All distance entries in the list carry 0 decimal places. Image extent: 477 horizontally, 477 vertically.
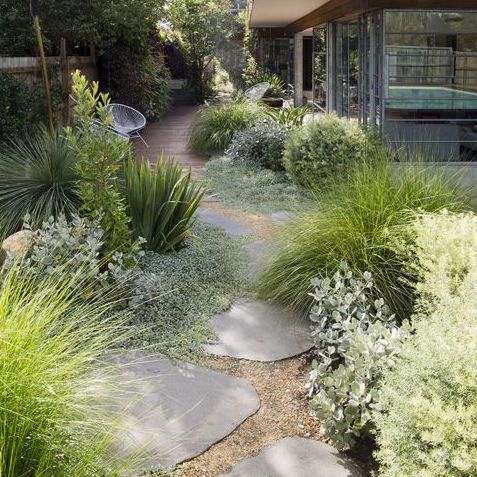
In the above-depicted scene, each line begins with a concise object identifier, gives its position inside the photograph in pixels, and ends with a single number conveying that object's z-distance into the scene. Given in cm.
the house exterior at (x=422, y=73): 873
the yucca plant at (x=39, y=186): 557
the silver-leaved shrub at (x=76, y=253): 410
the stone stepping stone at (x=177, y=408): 290
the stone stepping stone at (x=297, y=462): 285
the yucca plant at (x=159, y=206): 514
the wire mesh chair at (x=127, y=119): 1188
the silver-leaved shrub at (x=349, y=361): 295
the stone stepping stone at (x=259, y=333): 399
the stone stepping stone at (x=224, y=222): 627
